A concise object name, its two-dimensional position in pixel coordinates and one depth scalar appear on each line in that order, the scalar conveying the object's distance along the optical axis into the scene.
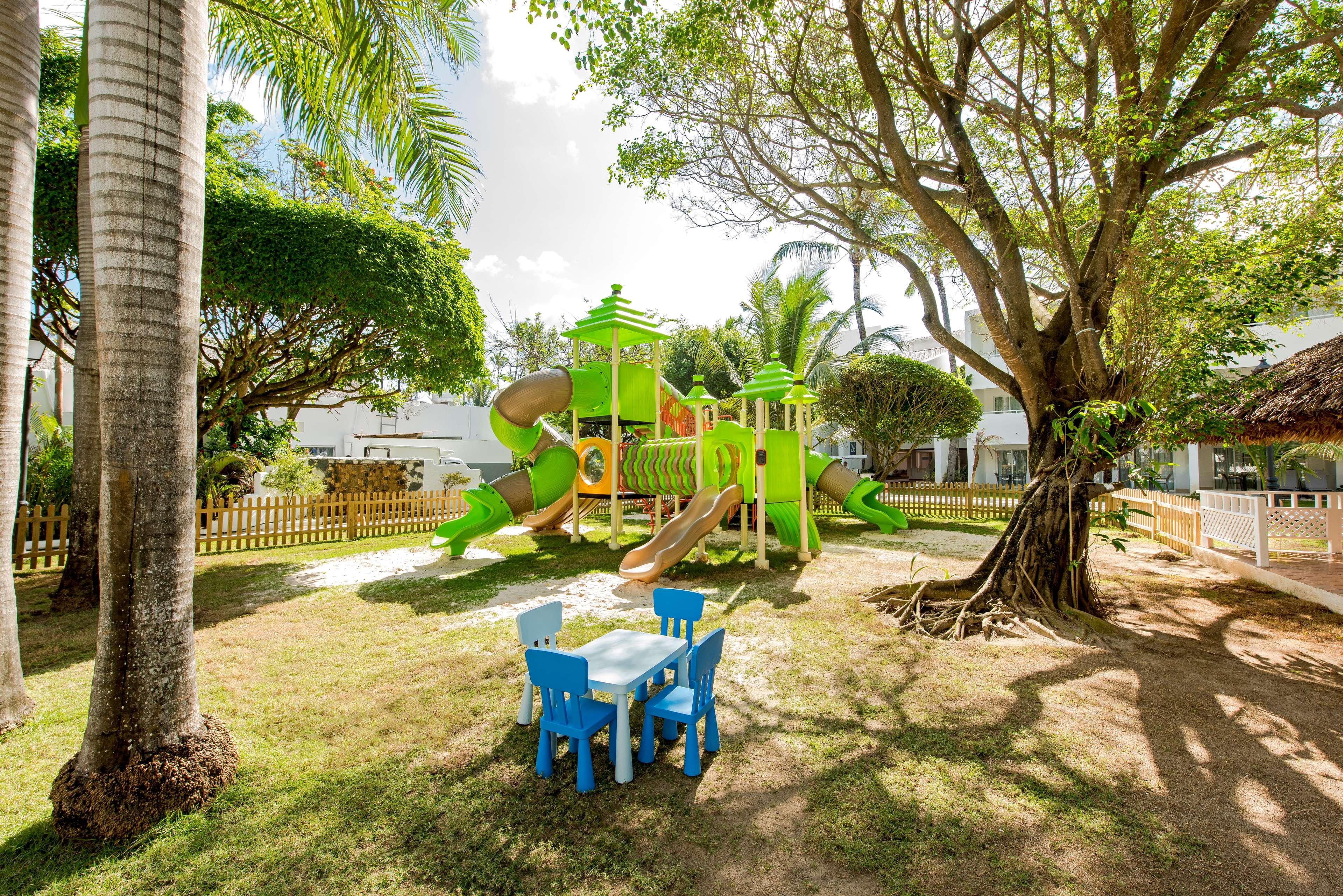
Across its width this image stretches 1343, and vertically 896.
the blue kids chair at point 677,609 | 4.27
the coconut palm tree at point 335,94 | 5.53
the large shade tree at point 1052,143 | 5.42
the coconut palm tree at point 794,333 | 18.86
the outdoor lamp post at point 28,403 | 9.25
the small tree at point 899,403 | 17.28
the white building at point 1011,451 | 20.12
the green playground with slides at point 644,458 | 9.28
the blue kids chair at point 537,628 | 3.84
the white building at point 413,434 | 26.48
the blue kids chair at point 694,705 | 3.31
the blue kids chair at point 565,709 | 3.04
